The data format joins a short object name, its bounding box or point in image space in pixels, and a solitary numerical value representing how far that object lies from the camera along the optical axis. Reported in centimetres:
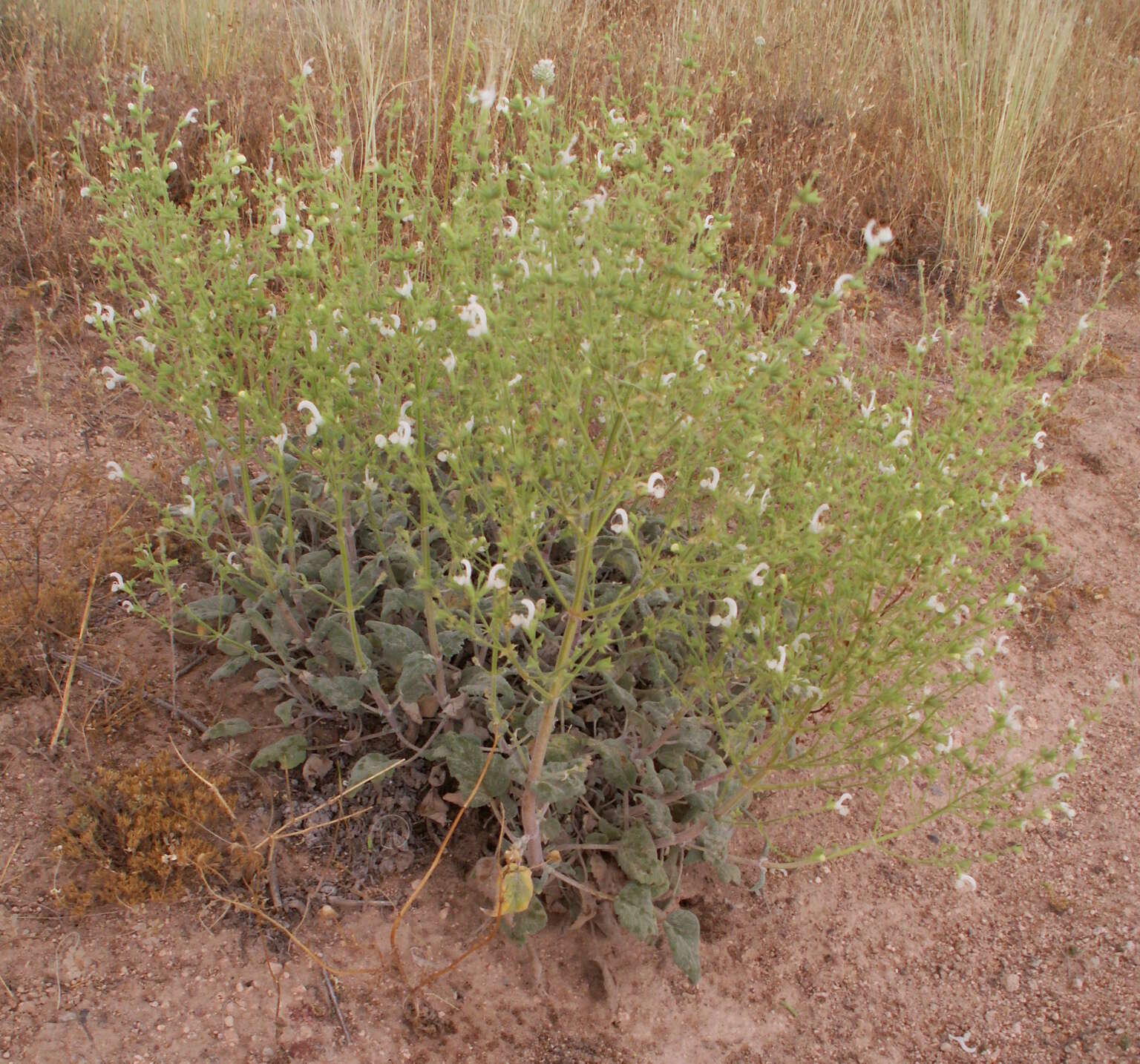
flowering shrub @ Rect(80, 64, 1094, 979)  195
